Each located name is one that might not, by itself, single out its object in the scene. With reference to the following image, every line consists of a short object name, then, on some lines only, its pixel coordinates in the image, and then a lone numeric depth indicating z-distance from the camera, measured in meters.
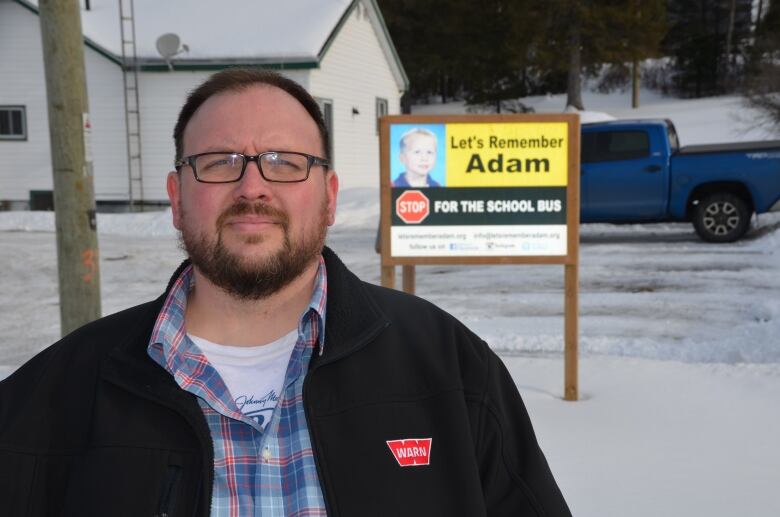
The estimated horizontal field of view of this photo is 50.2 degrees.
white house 20.14
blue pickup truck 12.95
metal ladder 20.17
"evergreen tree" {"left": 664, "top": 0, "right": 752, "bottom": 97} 49.50
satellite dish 19.38
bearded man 1.99
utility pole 5.55
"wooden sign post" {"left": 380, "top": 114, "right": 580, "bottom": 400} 5.68
